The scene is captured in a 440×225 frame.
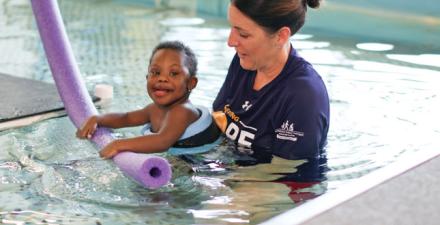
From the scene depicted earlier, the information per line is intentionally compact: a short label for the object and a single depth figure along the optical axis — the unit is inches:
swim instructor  110.8
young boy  114.9
